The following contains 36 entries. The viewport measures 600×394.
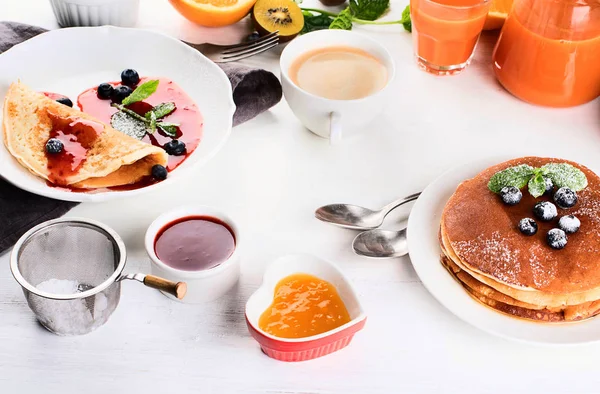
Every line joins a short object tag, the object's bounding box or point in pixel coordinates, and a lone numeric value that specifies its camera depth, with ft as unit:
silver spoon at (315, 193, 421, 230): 2.46
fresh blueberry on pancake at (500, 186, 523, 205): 2.32
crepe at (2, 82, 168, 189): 2.45
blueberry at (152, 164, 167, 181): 2.46
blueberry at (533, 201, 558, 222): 2.27
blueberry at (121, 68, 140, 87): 2.81
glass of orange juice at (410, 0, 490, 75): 2.82
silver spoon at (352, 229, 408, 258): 2.39
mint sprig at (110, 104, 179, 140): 2.64
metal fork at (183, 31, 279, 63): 2.99
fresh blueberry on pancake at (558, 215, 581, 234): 2.24
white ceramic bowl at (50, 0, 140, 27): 3.02
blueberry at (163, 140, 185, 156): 2.56
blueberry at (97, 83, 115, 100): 2.76
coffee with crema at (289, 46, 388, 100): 2.70
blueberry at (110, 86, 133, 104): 2.76
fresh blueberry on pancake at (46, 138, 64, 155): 2.50
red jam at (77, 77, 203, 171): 2.62
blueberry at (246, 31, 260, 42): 3.10
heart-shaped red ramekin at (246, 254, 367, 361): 2.09
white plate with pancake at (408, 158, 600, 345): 2.16
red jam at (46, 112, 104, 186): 2.49
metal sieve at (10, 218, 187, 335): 2.13
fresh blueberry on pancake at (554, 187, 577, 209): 2.29
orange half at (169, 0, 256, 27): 3.08
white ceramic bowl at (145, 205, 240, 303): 2.20
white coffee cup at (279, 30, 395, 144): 2.61
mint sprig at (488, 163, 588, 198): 2.32
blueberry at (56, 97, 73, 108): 2.71
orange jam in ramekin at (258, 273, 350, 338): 2.16
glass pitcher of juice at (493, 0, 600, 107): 2.69
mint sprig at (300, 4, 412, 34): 3.14
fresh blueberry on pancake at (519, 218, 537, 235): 2.25
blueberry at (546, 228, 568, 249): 2.22
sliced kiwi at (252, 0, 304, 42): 3.08
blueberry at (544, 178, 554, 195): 2.33
